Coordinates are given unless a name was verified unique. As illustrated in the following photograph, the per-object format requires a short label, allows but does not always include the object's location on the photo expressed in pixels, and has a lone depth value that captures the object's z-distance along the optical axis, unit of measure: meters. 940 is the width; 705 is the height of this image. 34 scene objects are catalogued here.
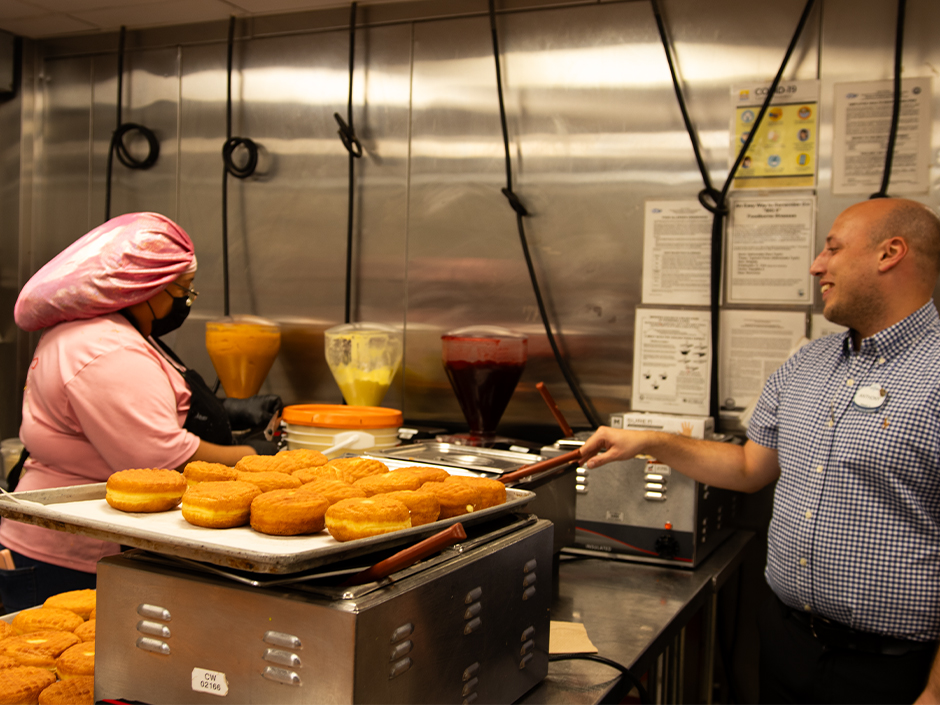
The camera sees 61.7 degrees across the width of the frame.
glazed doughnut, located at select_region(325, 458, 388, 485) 1.24
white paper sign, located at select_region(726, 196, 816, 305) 2.48
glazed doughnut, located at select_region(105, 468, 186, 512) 1.04
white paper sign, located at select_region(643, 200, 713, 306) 2.60
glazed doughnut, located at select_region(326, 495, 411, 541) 0.95
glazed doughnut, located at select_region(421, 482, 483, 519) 1.14
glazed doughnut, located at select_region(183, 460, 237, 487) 1.16
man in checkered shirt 1.65
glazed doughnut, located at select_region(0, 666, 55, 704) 1.09
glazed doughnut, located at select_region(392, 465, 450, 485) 1.25
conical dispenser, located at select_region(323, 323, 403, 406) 2.79
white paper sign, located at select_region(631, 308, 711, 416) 2.60
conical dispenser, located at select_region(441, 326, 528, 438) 2.46
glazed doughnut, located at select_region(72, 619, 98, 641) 1.29
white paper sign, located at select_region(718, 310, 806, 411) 2.50
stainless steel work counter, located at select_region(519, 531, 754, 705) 1.37
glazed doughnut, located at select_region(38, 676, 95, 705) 1.10
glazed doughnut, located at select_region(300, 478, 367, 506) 1.07
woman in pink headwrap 1.87
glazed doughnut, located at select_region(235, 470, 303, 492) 1.10
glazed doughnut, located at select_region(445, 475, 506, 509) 1.20
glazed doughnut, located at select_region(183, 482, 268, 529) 0.98
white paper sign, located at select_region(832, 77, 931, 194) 2.35
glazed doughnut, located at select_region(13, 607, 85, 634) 1.32
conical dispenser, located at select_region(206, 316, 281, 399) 2.97
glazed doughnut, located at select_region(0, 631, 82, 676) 1.20
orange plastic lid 2.33
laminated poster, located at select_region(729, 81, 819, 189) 2.47
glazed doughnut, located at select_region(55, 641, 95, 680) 1.18
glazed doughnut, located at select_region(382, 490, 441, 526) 1.07
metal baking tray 0.84
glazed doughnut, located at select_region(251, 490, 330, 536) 0.97
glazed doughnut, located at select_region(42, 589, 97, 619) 1.39
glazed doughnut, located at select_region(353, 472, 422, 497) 1.12
